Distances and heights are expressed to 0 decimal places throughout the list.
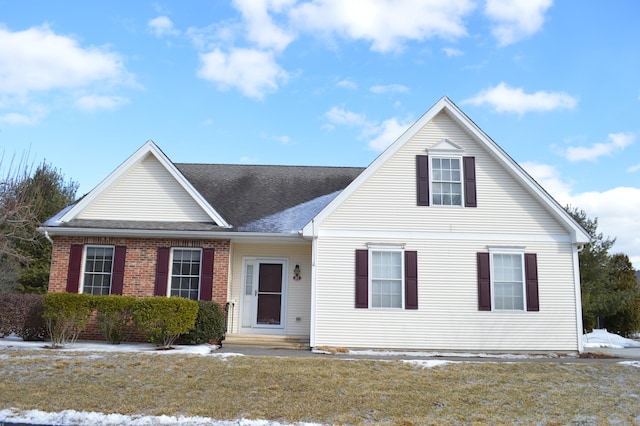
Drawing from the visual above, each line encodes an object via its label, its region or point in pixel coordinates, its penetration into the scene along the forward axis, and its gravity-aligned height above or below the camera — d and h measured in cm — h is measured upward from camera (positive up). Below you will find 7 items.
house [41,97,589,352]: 1371 +124
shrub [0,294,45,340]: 1319 -56
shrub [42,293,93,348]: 1261 -47
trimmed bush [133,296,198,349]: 1244 -52
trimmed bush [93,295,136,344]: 1302 -49
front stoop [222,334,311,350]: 1376 -114
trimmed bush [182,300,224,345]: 1306 -74
